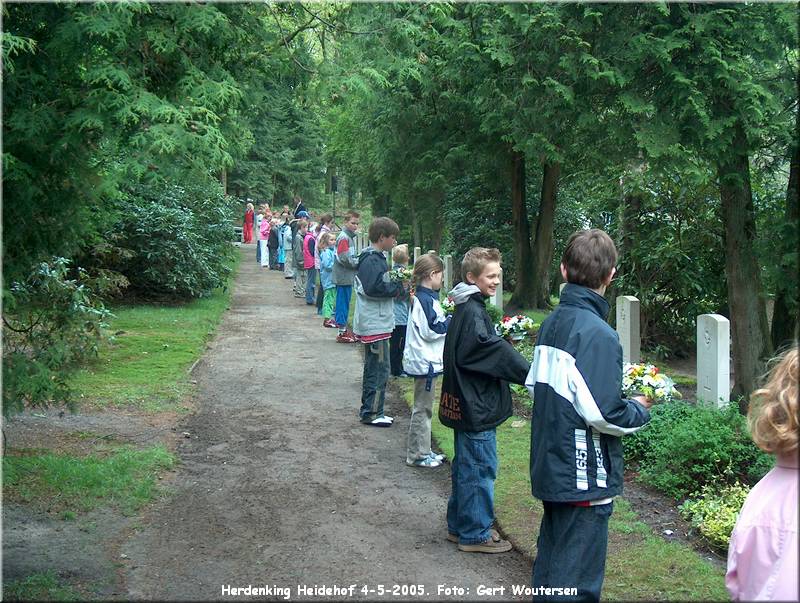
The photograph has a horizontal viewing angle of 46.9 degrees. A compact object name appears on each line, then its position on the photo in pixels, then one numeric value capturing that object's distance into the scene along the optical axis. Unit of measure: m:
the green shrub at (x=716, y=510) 6.02
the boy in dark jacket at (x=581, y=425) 4.30
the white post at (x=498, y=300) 13.45
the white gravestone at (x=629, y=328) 9.52
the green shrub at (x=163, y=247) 17.83
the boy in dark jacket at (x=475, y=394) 5.77
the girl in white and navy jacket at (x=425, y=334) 7.57
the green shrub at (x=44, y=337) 5.64
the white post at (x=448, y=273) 16.59
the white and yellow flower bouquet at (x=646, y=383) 5.94
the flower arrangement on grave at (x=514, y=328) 8.53
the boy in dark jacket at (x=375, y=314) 9.45
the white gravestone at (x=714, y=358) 8.10
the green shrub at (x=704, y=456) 7.03
